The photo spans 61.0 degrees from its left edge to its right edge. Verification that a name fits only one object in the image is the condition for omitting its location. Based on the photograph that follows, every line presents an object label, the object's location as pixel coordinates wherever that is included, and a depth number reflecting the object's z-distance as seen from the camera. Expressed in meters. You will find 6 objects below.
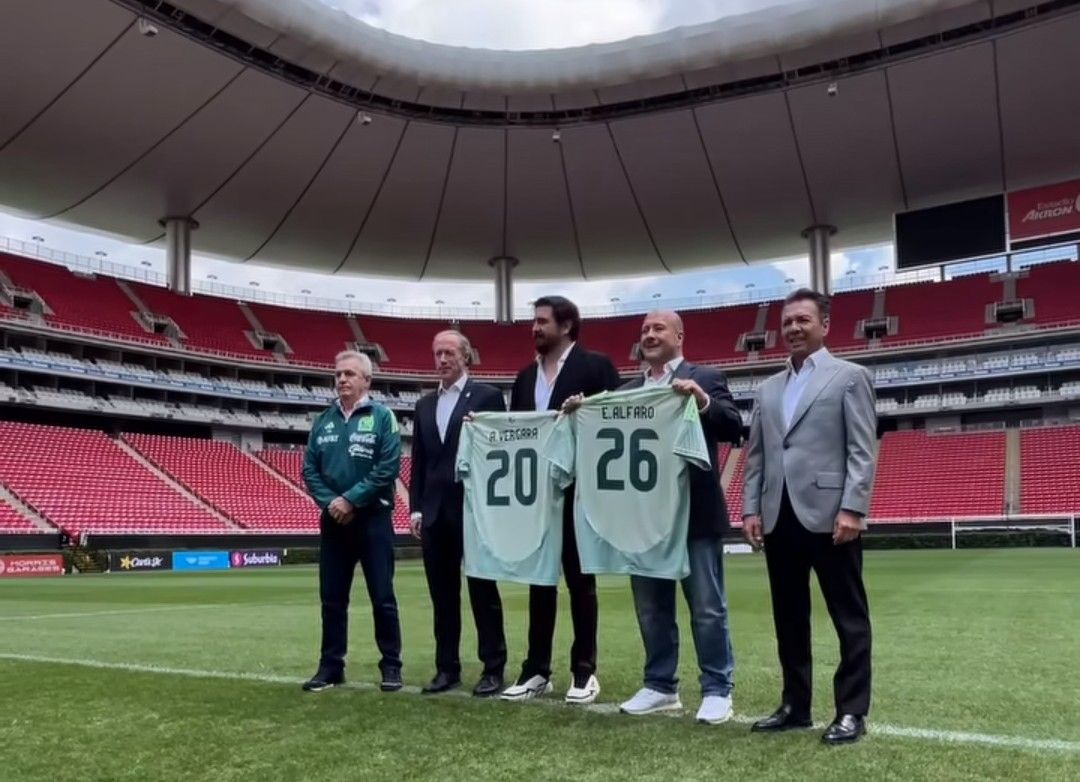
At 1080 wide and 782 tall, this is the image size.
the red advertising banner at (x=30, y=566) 23.83
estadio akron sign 36.22
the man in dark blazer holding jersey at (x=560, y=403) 5.08
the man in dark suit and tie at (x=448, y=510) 5.40
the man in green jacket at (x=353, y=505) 5.48
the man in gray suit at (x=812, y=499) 4.04
